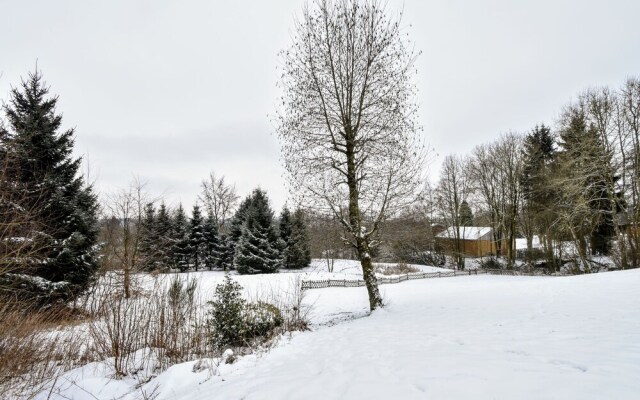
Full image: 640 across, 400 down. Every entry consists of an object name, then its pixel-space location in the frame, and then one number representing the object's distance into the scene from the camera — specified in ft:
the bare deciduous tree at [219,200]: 129.29
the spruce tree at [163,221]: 101.30
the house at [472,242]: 119.85
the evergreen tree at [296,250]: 104.27
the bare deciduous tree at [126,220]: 55.97
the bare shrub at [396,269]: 93.25
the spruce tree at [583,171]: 56.18
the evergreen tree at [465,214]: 119.24
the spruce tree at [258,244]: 88.69
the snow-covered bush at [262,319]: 24.63
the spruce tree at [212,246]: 116.06
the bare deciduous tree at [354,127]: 31.76
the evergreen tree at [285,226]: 105.40
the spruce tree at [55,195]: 38.04
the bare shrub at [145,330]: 16.25
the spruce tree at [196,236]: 115.55
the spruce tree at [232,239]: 114.01
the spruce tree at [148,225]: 63.82
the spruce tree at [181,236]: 109.55
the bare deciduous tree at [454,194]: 111.45
